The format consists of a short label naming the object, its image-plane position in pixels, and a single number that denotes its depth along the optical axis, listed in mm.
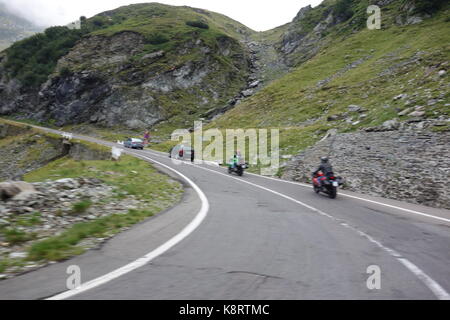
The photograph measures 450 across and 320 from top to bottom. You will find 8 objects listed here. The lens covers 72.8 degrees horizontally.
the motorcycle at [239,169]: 18436
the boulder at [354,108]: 26397
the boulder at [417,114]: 17452
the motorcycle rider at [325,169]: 12133
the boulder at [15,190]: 6473
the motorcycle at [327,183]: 11664
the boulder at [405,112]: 18844
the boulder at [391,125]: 17594
